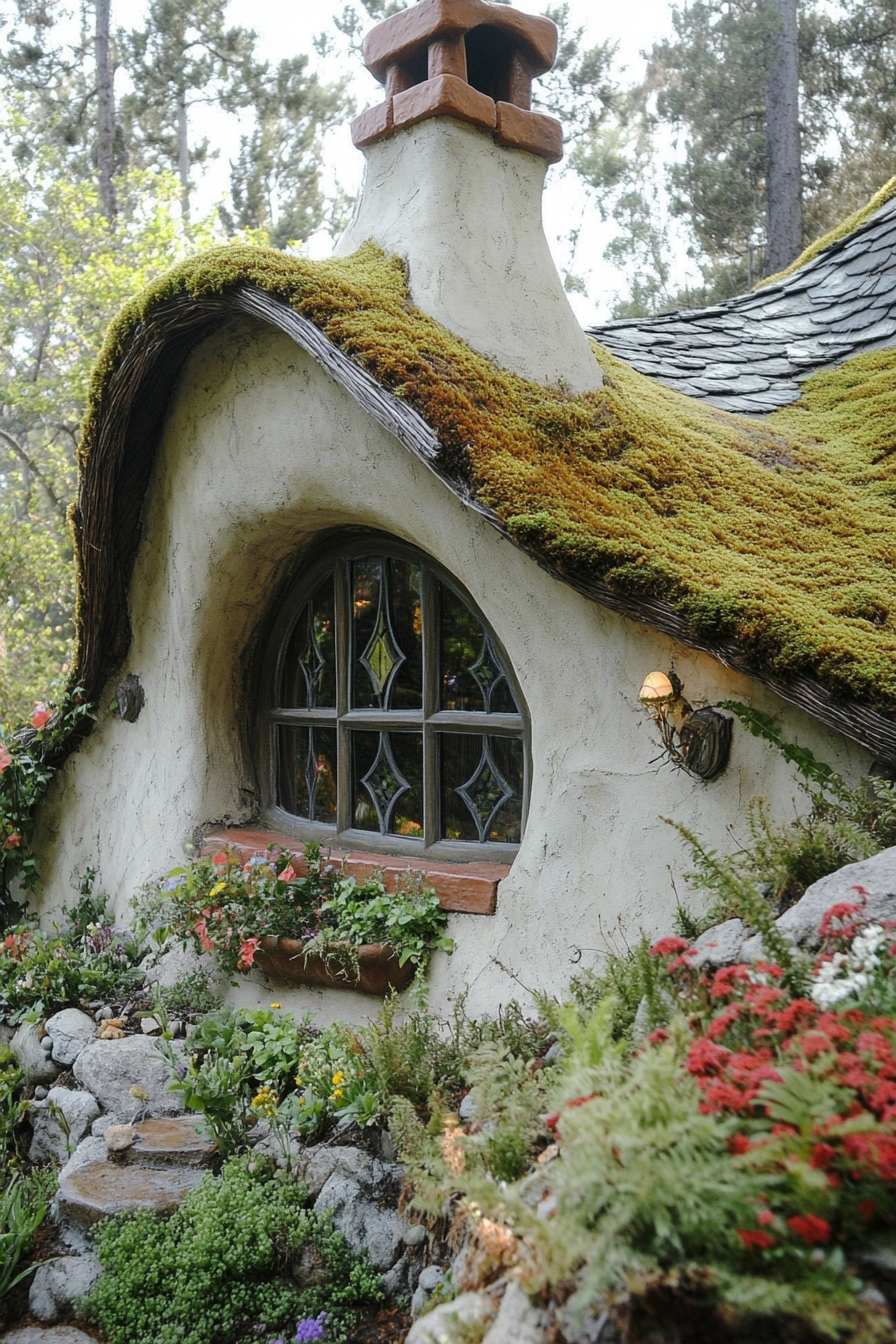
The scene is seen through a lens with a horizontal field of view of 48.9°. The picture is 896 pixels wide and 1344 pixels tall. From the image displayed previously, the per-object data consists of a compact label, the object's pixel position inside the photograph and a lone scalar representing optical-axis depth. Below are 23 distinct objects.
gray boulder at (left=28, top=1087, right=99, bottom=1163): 3.65
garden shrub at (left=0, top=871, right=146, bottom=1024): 4.30
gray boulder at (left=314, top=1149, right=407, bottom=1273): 2.74
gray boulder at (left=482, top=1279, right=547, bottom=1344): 1.58
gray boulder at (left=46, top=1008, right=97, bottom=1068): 3.99
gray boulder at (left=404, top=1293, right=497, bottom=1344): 1.77
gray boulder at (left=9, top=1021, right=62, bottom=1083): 4.00
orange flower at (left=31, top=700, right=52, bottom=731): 4.98
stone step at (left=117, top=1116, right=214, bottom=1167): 3.27
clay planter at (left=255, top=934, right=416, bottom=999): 3.52
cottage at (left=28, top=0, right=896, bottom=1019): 3.01
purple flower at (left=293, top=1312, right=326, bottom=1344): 2.52
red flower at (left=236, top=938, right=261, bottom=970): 3.72
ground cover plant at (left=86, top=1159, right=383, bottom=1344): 2.66
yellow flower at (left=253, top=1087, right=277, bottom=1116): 3.23
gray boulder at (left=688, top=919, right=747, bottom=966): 2.28
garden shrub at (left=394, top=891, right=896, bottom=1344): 1.41
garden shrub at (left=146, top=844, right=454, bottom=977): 3.50
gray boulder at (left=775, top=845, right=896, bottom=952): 2.15
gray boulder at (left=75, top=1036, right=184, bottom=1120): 3.63
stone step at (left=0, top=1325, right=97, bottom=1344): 2.79
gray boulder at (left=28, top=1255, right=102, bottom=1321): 2.93
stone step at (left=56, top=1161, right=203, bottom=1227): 3.08
